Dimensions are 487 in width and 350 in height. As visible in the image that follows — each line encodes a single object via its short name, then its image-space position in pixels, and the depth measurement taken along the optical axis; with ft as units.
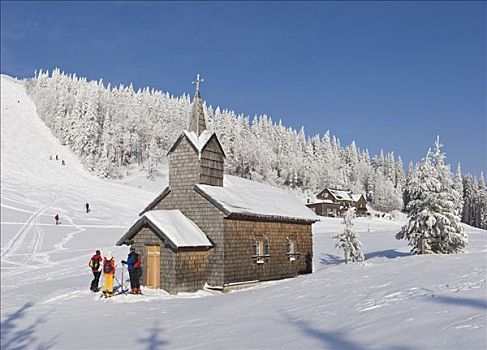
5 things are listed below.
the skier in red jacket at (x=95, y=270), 66.13
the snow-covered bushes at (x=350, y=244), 133.28
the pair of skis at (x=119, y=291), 61.52
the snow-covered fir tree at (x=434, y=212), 102.53
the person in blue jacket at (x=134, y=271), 64.13
